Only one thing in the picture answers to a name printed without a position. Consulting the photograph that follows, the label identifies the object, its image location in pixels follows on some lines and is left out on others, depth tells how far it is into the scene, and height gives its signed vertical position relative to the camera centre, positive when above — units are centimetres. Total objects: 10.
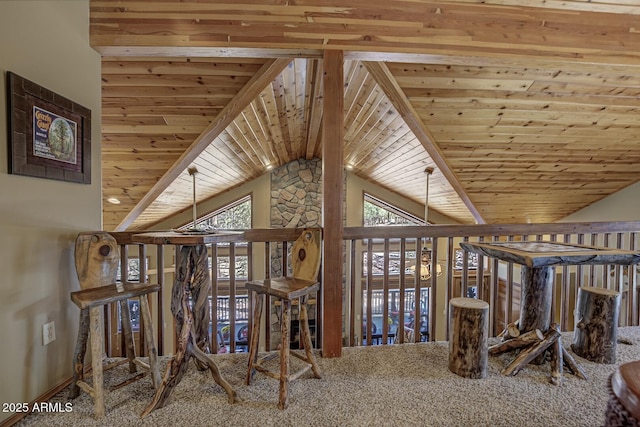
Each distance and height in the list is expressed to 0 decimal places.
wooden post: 213 -6
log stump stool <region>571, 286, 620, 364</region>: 201 -77
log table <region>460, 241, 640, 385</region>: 175 -59
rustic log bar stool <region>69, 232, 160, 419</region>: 151 -50
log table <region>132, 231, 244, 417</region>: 161 -57
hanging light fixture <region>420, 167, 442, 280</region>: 521 -98
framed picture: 147 +36
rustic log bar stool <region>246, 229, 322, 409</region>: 164 -51
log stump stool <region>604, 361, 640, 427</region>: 72 -46
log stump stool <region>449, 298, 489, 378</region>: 185 -81
